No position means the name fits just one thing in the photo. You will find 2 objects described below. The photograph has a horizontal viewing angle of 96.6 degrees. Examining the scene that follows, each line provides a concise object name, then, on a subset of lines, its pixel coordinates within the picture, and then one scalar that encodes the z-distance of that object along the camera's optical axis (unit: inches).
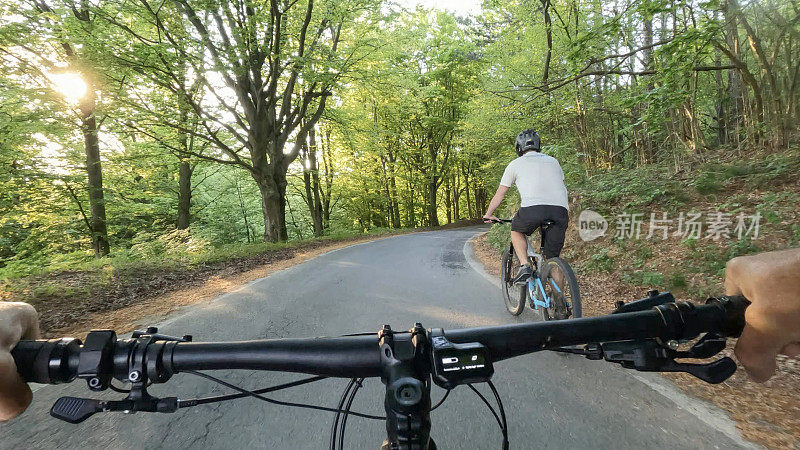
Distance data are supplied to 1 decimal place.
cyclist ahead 150.9
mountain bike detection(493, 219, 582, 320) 134.3
